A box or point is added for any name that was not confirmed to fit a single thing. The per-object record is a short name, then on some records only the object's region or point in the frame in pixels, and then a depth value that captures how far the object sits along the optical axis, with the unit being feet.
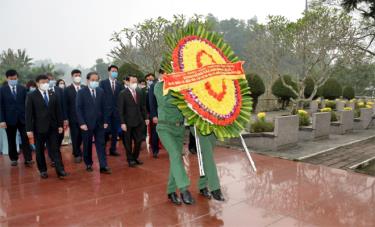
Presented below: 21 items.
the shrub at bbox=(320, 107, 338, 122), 37.29
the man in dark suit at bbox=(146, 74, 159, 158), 20.71
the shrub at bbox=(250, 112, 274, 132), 26.86
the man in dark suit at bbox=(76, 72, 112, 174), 18.48
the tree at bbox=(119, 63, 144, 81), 46.10
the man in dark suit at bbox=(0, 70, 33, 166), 19.85
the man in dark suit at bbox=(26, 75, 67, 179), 17.16
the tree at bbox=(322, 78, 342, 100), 77.41
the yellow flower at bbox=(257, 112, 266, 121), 28.11
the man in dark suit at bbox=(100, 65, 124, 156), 22.54
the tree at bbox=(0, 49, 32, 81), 130.11
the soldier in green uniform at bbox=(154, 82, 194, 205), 13.33
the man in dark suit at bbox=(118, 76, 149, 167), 20.18
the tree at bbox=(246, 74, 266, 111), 57.77
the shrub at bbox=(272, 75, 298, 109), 66.44
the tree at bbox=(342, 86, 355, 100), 88.74
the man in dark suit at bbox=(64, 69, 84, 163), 21.84
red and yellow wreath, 12.65
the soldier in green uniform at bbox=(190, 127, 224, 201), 14.10
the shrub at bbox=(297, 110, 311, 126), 31.55
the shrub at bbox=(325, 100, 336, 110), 57.71
